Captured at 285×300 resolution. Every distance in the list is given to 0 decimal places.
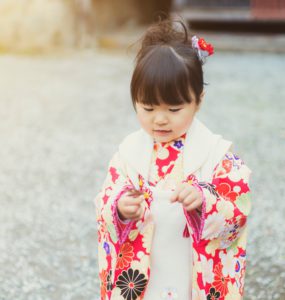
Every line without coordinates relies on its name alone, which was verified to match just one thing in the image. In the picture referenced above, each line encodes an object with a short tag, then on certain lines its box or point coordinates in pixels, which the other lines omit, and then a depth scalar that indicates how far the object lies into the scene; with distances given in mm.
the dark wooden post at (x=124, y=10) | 11562
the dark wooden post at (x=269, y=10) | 10391
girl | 1794
